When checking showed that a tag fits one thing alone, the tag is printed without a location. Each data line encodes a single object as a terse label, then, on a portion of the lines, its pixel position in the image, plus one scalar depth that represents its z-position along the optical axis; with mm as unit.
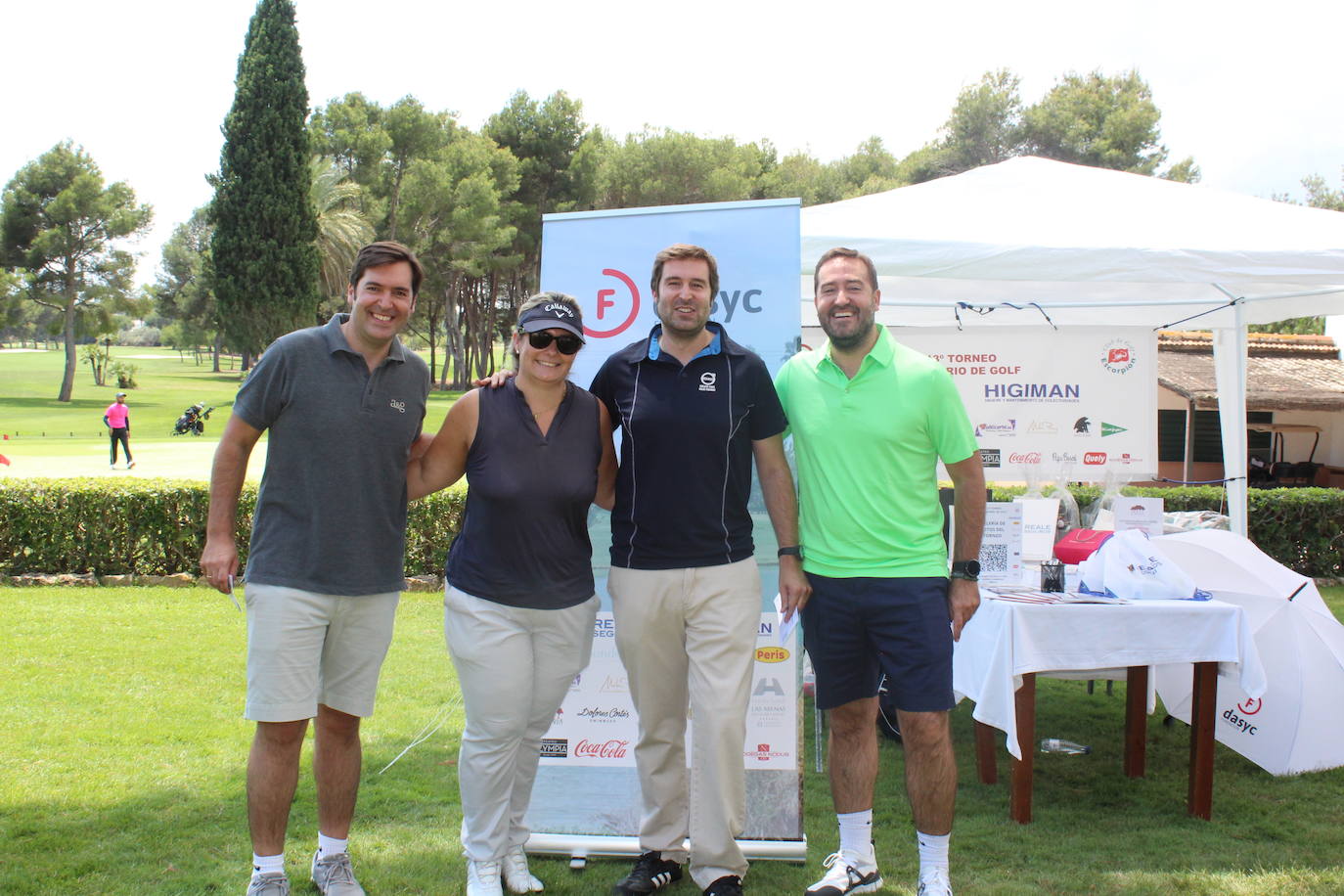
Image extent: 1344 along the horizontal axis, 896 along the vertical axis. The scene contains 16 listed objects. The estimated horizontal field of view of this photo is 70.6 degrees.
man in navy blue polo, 2689
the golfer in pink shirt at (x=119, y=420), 19000
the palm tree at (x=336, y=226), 30812
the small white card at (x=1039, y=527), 4305
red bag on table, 4195
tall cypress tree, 25828
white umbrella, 4047
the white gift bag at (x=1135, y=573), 3721
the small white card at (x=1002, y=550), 4094
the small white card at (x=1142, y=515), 4527
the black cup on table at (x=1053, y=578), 3928
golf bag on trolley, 30891
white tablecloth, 3504
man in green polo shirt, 2725
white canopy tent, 5086
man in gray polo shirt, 2602
